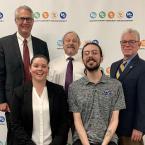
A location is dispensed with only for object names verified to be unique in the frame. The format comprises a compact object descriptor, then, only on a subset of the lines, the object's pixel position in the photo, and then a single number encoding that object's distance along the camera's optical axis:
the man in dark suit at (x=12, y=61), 3.00
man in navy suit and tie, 2.70
